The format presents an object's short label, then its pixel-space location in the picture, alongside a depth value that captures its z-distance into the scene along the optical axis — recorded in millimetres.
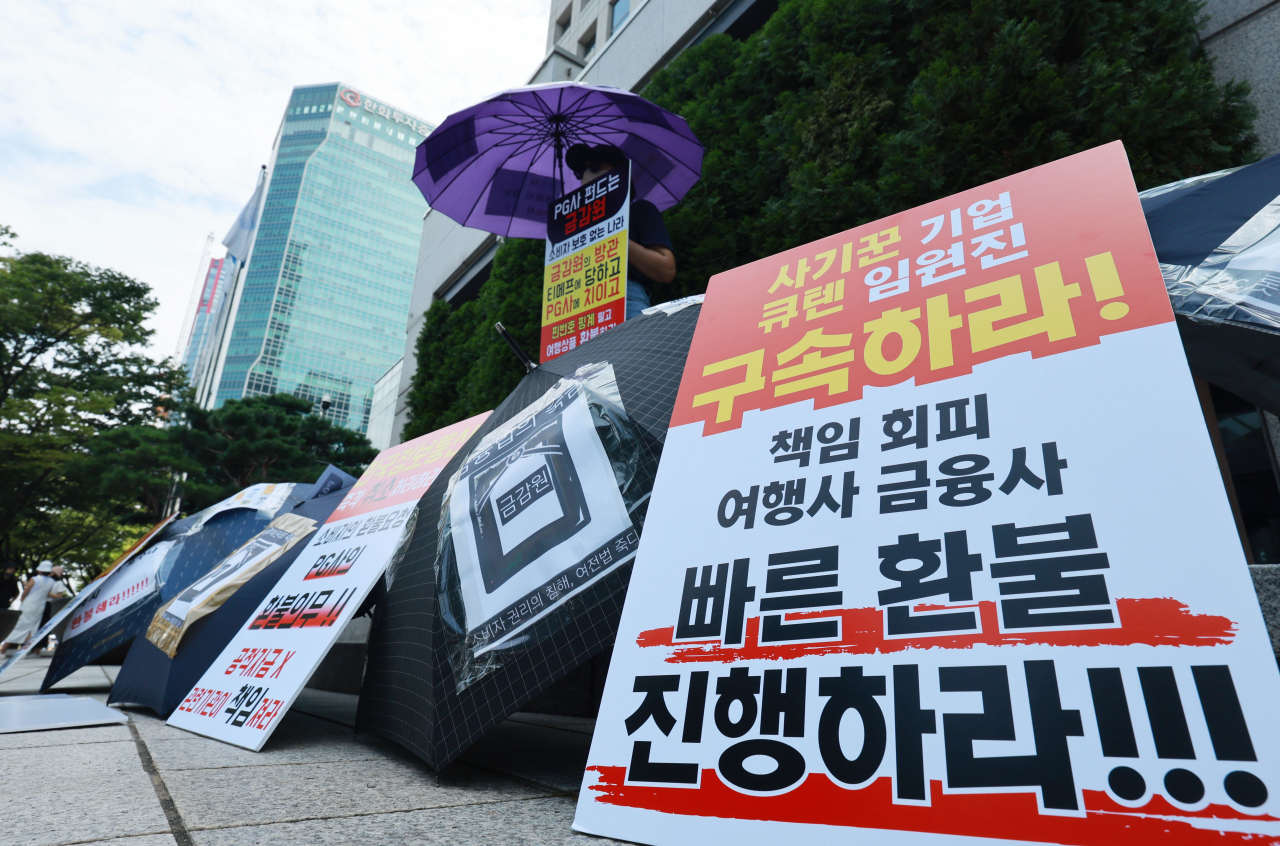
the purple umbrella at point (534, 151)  4012
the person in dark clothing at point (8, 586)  8745
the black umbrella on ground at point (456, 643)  1473
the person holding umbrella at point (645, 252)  3436
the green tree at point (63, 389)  13273
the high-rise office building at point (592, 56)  6196
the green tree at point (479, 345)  5668
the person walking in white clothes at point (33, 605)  7445
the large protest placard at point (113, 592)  3309
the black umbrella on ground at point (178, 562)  3182
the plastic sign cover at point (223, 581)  2506
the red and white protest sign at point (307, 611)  1870
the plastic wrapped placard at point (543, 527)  1549
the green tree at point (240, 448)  14273
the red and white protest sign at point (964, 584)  798
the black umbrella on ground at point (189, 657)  2391
